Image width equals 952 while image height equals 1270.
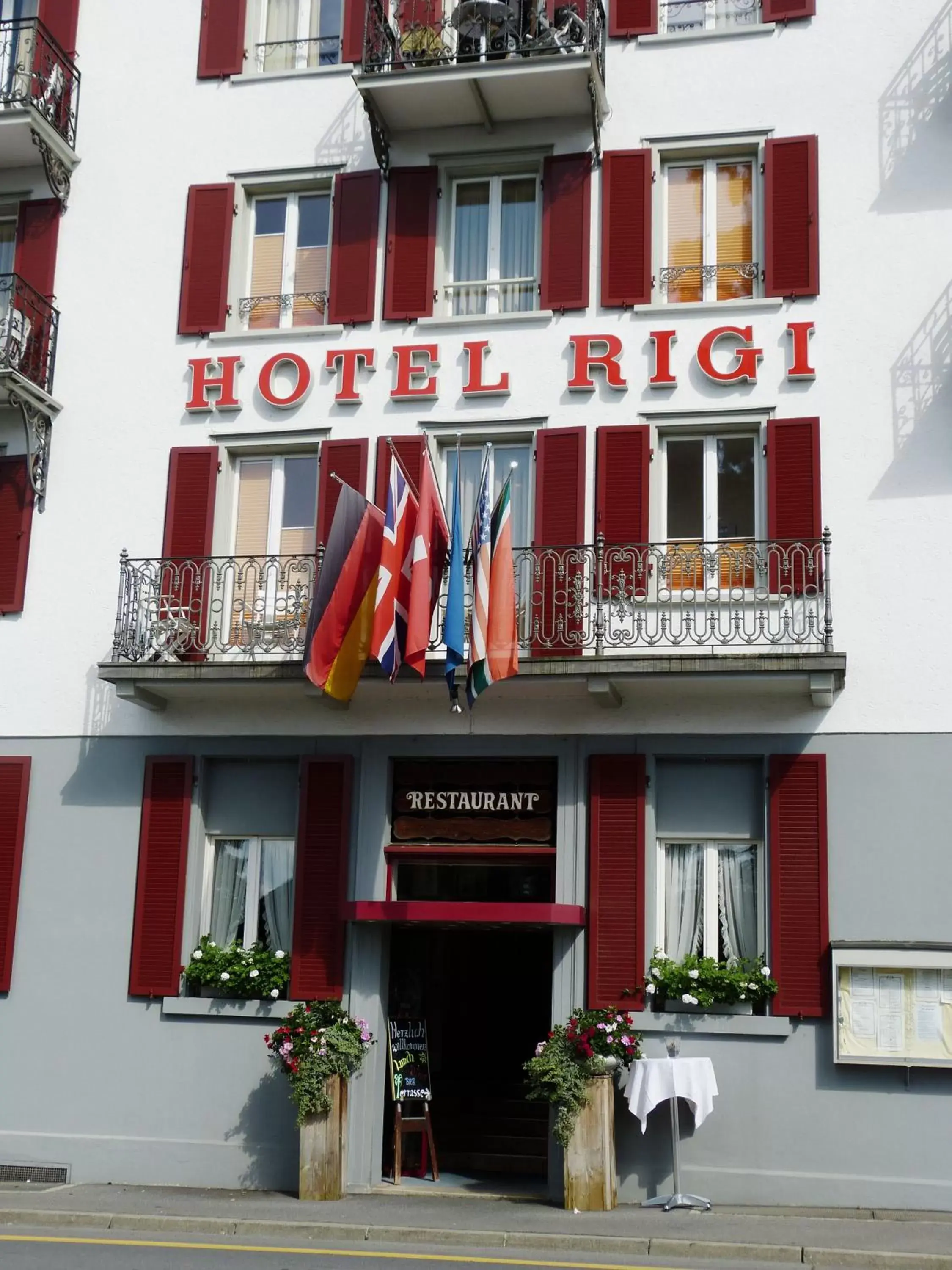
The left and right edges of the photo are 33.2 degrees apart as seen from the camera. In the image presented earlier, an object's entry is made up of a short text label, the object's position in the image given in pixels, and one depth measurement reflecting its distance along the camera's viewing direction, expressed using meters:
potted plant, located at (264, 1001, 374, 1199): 14.74
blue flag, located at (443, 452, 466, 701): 14.67
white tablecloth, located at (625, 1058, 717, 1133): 14.31
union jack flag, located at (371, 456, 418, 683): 15.07
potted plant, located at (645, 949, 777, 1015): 14.95
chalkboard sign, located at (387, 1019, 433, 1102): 15.80
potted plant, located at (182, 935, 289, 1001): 16.03
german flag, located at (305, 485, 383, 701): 15.20
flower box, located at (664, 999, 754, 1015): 15.07
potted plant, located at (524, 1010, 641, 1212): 14.23
